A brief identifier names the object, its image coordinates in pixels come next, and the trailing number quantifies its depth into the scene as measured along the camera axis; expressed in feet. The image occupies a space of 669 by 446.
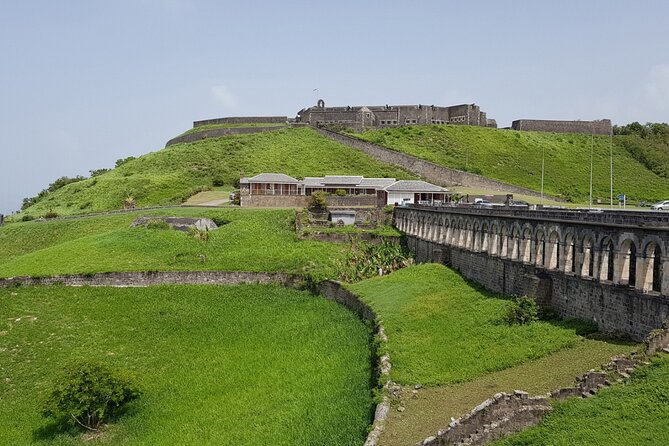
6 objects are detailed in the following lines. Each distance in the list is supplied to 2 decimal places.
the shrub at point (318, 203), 215.92
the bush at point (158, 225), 200.03
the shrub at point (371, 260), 156.35
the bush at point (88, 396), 84.33
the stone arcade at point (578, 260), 71.20
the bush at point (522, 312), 86.74
